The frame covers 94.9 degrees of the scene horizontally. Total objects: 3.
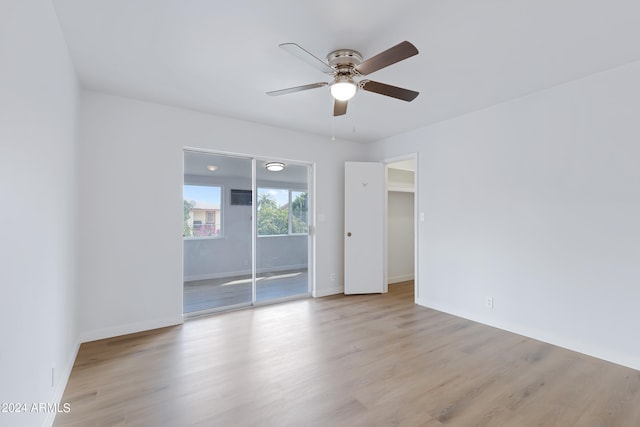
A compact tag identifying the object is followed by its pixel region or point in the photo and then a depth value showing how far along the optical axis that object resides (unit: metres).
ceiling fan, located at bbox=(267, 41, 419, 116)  2.18
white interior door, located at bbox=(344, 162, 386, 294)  4.93
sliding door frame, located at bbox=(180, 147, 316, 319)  3.95
